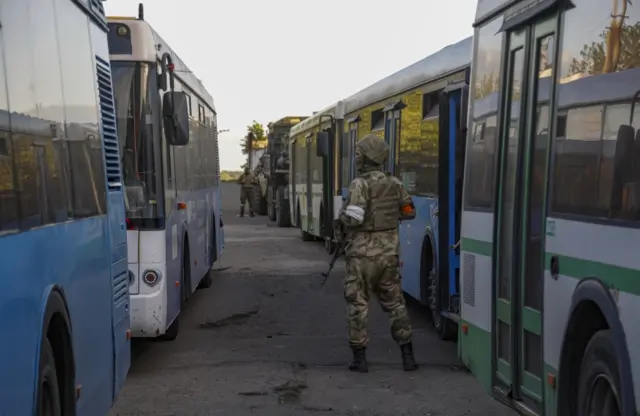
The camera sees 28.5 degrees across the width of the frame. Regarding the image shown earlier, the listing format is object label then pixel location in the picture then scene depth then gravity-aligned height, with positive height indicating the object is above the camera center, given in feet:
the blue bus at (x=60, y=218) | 15.31 -1.85
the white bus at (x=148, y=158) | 36.14 -1.82
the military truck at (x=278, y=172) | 123.93 -8.08
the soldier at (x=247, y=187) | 145.18 -10.78
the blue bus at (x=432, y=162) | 39.37 -2.30
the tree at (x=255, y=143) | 170.50 -6.86
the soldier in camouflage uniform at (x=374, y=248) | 34.88 -4.26
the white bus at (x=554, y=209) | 16.53 -1.83
